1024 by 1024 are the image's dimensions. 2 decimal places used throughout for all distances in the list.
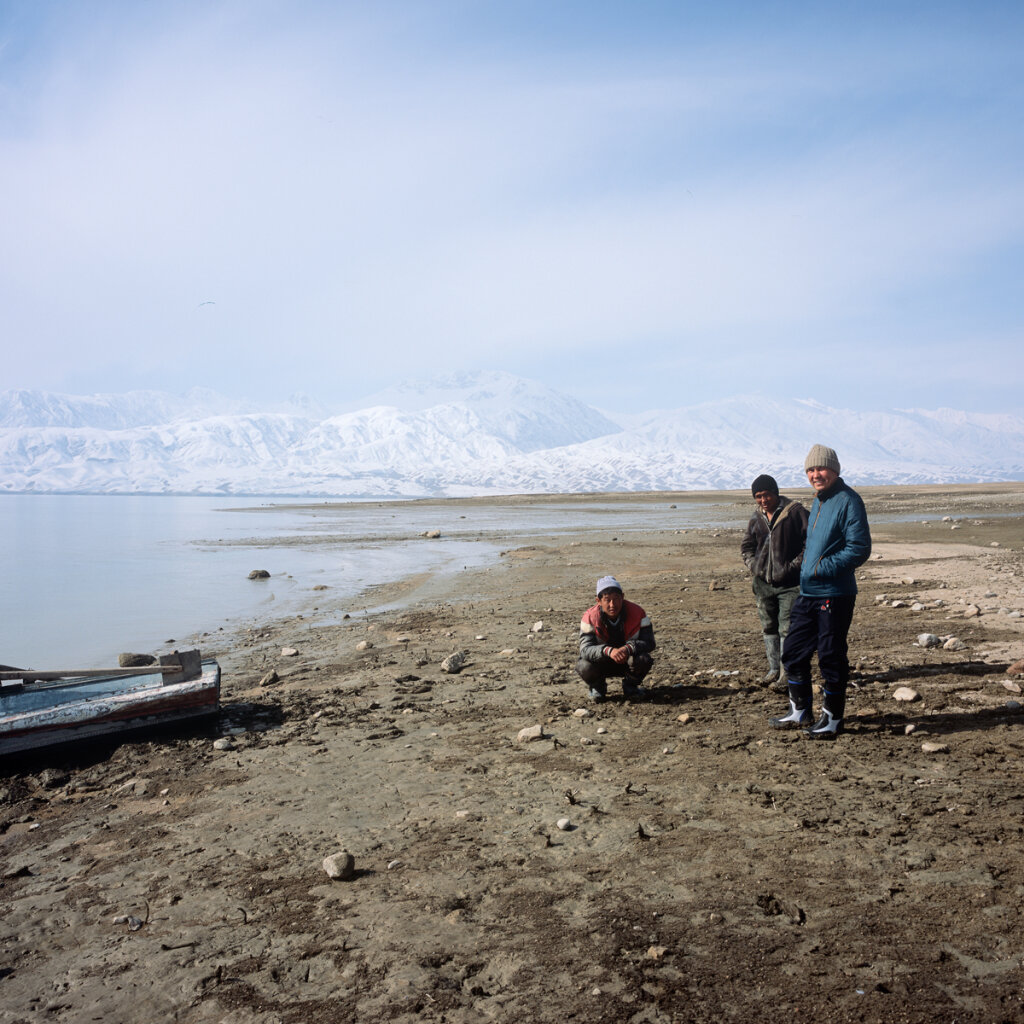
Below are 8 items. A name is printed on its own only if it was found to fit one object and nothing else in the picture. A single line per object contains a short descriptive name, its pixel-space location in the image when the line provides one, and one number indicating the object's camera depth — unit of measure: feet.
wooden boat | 21.26
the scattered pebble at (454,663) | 29.55
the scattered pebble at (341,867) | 13.57
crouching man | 23.31
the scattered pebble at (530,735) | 20.63
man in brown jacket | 22.72
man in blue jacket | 18.58
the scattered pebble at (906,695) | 22.06
